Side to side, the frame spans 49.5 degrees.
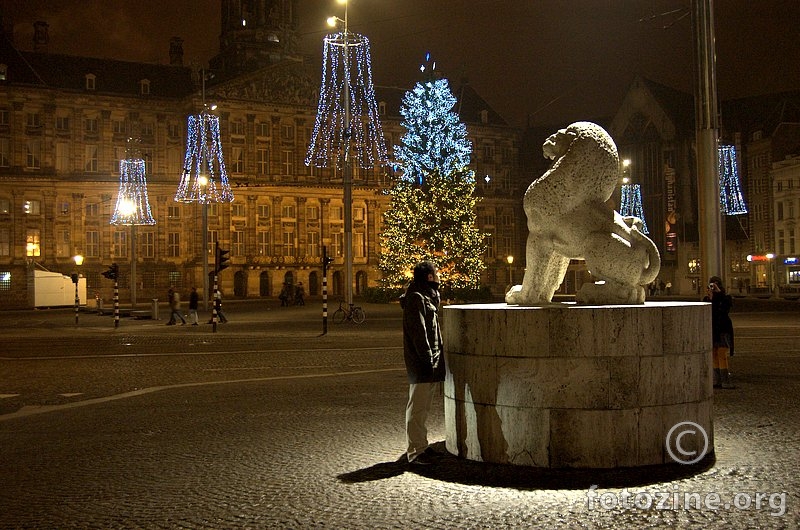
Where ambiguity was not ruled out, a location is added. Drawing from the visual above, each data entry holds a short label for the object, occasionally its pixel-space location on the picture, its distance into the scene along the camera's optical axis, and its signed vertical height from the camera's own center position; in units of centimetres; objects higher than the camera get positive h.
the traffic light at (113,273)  3438 +28
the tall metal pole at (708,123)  1337 +226
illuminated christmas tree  4231 +356
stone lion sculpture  732 +42
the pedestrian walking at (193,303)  3222 -91
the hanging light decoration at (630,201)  5900 +482
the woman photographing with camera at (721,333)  1154 -86
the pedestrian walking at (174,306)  3133 -99
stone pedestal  647 -84
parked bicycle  3105 -140
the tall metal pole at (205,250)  3966 +133
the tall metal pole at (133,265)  4300 +72
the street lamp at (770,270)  6253 -11
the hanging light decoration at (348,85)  2800 +657
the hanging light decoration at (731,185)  4609 +474
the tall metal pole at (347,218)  2982 +204
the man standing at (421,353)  701 -64
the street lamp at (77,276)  3568 +23
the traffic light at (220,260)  3152 +67
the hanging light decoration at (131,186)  4171 +485
